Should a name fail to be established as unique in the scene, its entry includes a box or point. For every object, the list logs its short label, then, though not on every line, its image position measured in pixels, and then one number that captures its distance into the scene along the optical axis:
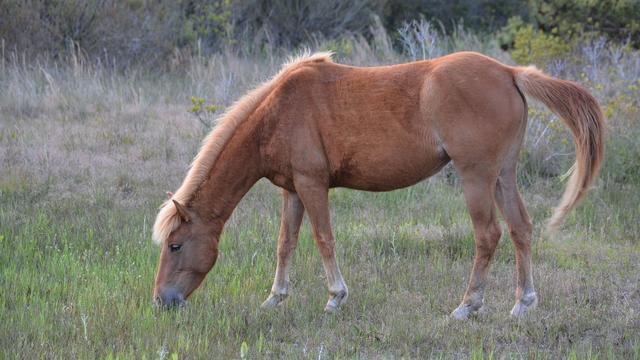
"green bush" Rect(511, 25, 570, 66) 25.58
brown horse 10.66
